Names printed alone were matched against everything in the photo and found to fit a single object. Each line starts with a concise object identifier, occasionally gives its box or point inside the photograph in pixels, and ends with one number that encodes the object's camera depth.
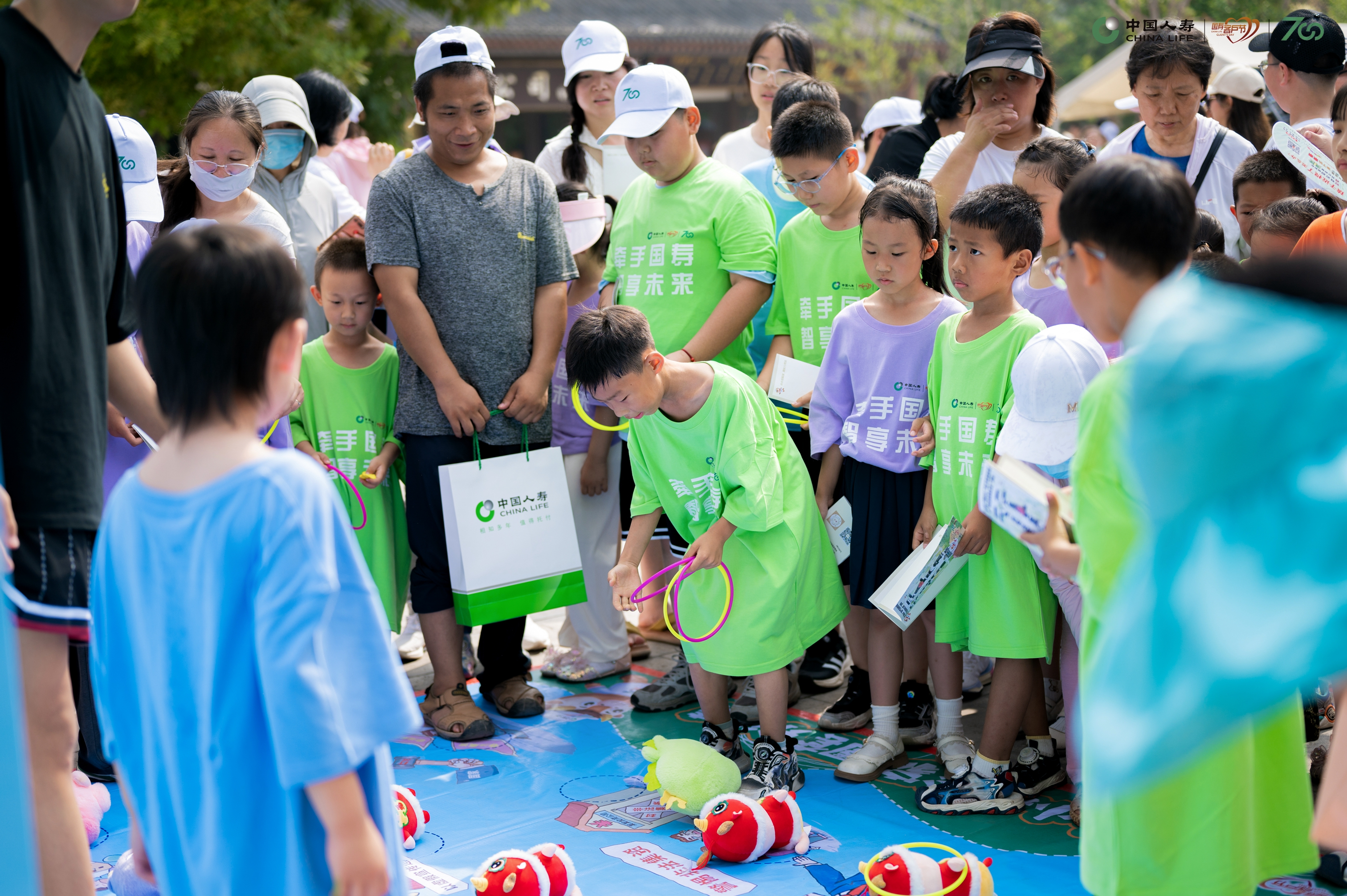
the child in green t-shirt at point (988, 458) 3.02
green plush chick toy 3.05
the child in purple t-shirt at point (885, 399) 3.28
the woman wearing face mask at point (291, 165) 4.33
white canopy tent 13.88
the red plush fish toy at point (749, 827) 2.80
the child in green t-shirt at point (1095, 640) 1.72
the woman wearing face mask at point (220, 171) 3.66
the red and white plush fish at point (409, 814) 2.94
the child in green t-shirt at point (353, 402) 3.84
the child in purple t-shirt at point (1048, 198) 3.35
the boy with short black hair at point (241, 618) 1.51
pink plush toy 3.04
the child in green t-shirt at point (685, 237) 3.78
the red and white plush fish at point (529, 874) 2.56
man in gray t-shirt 3.66
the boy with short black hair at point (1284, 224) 3.23
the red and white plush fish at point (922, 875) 2.50
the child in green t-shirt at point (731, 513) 3.15
